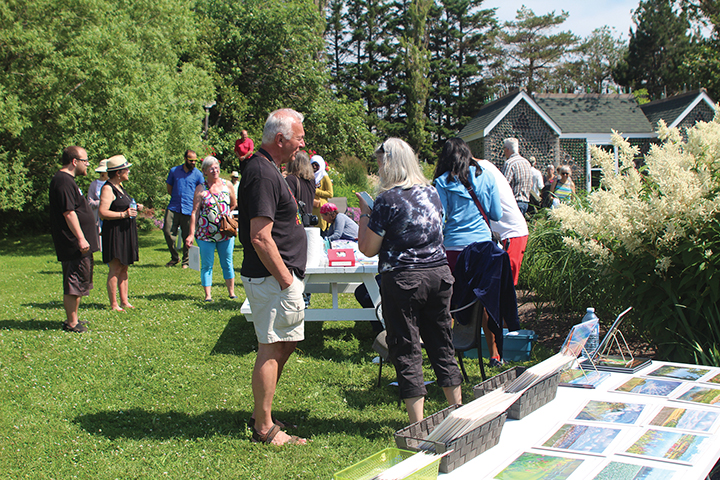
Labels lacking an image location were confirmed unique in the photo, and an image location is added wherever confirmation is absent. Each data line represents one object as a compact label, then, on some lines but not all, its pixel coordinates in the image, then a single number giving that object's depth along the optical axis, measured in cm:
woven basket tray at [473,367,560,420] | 194
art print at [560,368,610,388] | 230
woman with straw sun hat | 628
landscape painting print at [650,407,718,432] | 181
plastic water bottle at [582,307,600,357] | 254
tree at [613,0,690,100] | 4031
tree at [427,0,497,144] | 4309
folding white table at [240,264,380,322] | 488
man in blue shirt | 948
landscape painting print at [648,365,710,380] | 238
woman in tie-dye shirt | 295
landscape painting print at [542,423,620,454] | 169
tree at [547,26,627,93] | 4441
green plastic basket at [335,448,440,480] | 147
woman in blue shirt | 429
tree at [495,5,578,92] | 4291
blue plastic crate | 488
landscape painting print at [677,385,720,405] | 204
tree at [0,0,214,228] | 1236
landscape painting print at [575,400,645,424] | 191
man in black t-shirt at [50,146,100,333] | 547
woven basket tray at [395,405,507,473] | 158
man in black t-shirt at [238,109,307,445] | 300
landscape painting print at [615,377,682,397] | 218
